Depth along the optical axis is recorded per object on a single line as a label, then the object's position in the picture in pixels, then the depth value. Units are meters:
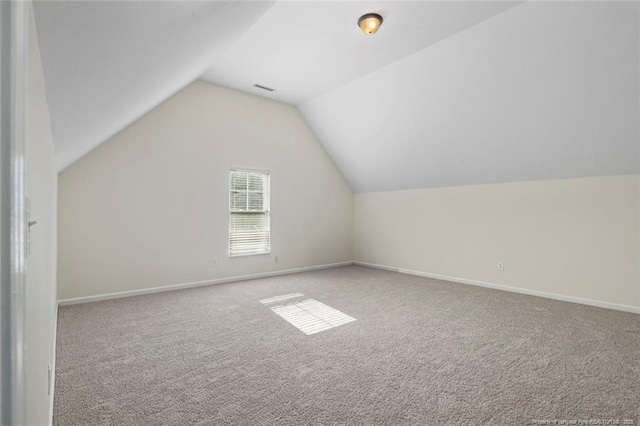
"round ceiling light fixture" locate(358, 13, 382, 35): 2.93
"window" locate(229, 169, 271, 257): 5.10
